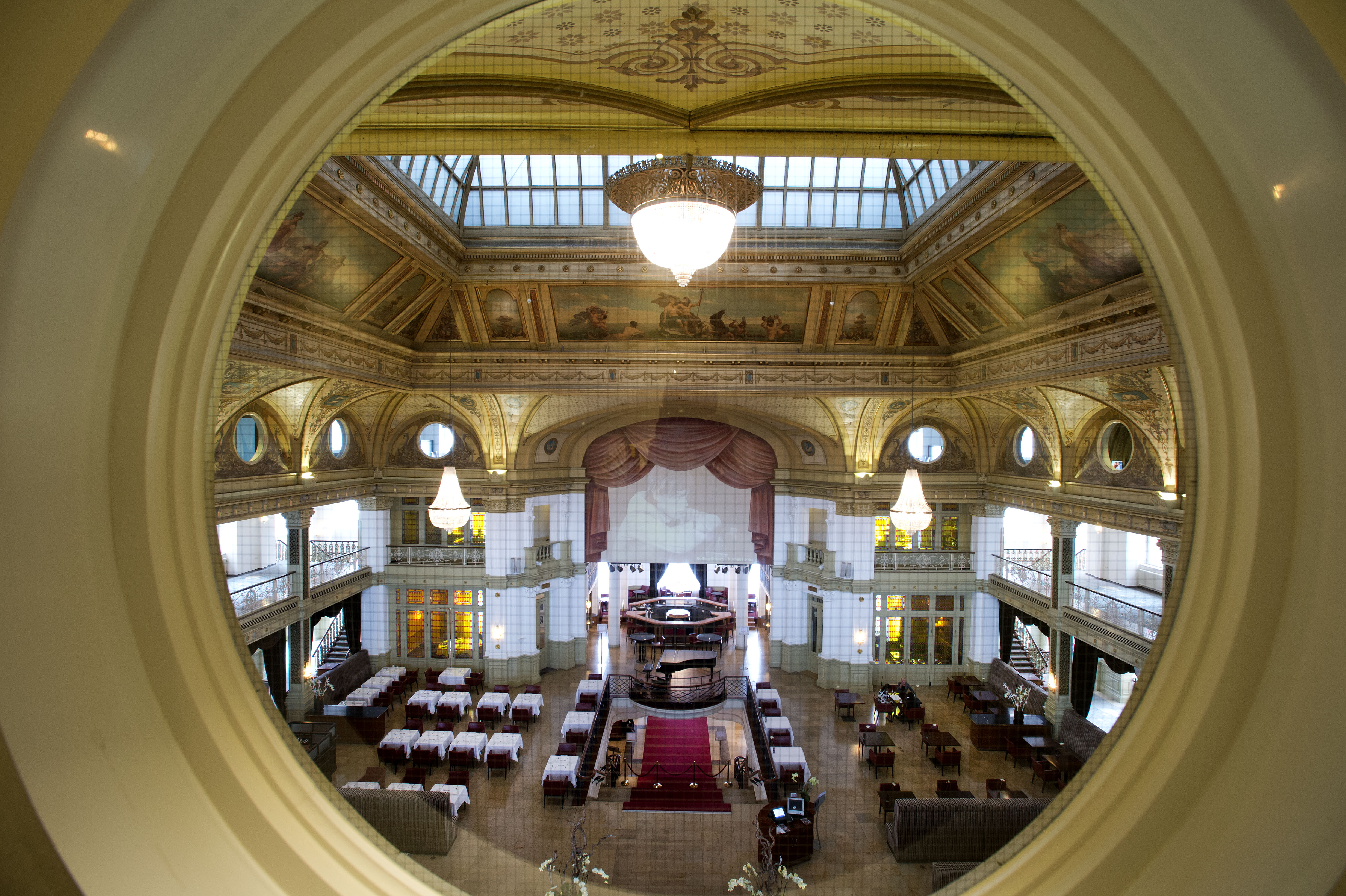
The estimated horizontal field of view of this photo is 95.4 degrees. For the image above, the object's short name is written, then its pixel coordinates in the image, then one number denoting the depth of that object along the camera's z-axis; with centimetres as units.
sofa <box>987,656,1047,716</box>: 851
